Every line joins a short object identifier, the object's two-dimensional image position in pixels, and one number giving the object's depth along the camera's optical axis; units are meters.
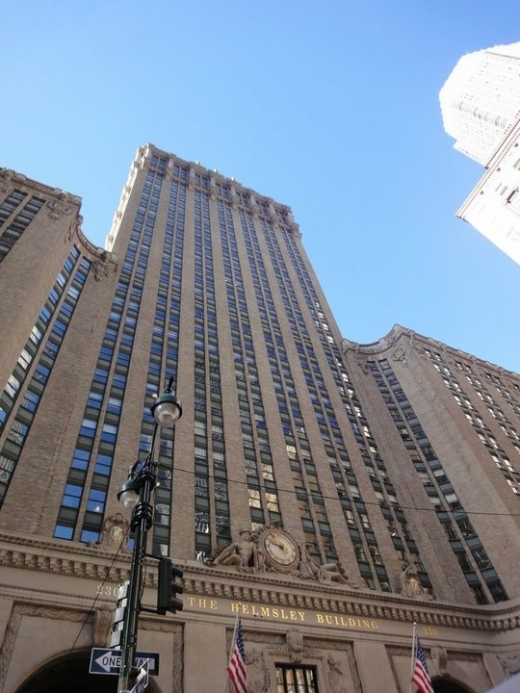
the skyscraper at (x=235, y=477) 25.95
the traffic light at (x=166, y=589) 11.22
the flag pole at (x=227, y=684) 24.17
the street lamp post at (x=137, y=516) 10.76
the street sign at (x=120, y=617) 11.30
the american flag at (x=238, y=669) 19.70
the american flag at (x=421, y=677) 21.86
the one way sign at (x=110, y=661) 11.68
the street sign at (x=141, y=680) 10.37
